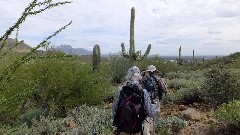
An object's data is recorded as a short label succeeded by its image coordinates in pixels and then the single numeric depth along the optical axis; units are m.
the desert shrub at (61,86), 5.22
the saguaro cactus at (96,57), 8.94
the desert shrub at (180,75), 9.74
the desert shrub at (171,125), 3.91
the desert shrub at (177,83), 7.34
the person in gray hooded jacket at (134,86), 2.69
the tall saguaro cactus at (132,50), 6.14
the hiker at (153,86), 3.79
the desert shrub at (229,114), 3.69
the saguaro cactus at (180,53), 17.45
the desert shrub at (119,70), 8.94
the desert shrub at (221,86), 5.04
